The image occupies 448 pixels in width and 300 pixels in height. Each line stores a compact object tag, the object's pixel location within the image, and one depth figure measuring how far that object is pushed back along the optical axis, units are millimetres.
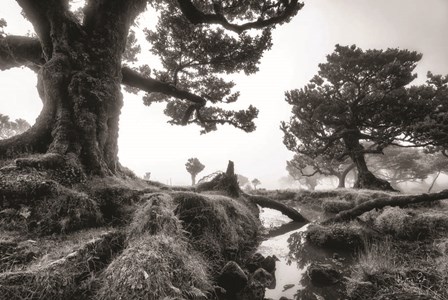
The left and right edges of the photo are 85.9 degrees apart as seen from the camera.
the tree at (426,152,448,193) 37594
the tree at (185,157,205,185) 28719
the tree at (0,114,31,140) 32562
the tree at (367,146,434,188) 40250
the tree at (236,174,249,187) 75088
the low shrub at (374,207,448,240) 6953
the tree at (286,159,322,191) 43019
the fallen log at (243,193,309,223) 11094
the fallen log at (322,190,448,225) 8125
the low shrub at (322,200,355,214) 11752
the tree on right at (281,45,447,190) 16141
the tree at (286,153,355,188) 23612
